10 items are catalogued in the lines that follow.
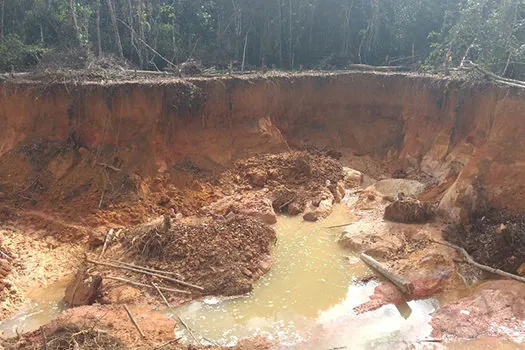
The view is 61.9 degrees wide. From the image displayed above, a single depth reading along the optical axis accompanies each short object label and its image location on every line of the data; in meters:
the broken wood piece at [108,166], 12.84
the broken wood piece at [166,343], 7.24
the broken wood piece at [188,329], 8.02
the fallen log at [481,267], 9.12
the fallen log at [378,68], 20.91
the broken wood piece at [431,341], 7.93
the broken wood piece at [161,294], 8.89
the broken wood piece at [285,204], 13.41
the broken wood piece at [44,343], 6.25
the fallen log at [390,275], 9.23
